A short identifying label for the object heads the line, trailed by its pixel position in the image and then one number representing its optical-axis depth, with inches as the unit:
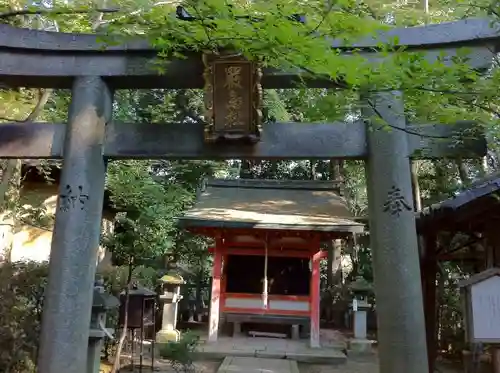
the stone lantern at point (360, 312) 437.4
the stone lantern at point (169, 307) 421.1
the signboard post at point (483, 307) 153.9
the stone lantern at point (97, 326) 208.1
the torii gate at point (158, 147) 155.9
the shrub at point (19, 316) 218.2
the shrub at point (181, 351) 270.4
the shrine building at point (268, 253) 429.7
